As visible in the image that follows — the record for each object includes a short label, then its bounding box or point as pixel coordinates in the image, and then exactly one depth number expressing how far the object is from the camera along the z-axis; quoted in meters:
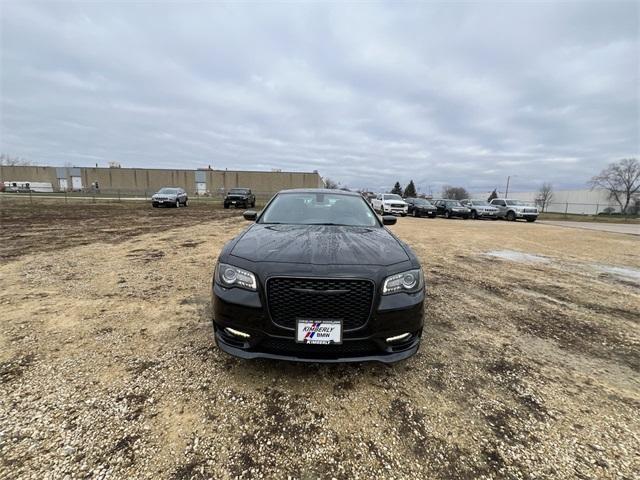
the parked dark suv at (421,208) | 24.11
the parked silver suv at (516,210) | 23.11
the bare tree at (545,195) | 53.60
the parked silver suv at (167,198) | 22.14
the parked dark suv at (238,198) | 24.47
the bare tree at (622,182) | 52.62
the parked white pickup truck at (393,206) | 24.02
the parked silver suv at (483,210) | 24.64
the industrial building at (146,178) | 67.62
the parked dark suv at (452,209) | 24.17
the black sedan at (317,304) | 2.12
